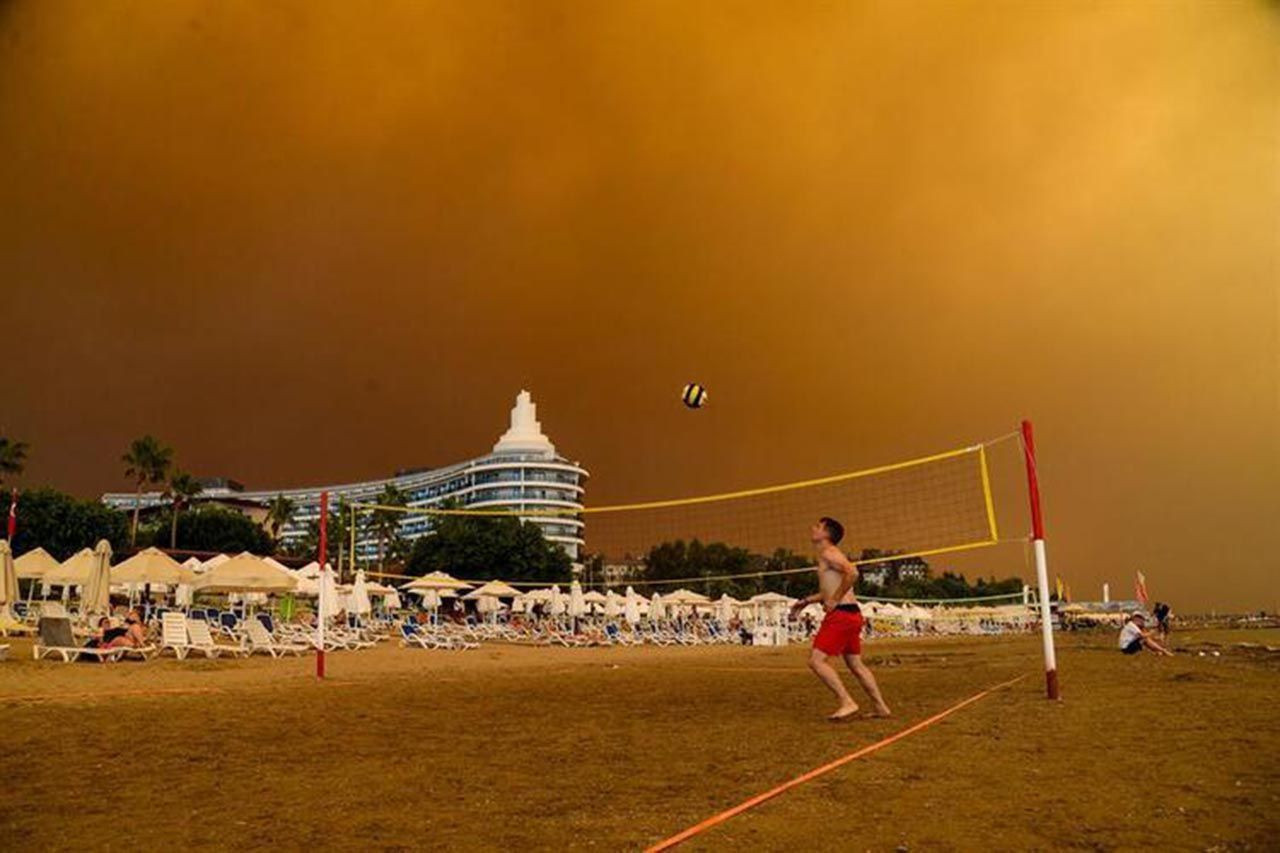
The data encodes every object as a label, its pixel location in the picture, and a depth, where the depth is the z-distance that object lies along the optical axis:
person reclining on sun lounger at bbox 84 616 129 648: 16.56
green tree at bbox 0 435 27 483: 52.25
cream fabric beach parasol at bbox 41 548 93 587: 25.56
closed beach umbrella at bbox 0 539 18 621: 18.98
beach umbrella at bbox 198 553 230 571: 30.11
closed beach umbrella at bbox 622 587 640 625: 37.13
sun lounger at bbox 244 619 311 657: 19.33
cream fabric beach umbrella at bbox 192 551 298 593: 22.56
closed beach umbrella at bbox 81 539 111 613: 21.44
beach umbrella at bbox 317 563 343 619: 13.55
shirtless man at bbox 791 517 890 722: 7.59
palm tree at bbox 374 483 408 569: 84.56
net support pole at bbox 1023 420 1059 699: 9.07
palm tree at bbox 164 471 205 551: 69.50
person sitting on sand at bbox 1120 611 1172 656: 18.63
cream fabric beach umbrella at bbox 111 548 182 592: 23.16
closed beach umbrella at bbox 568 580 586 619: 36.09
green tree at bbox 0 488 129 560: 54.69
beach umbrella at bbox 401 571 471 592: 34.53
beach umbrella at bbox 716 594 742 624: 41.47
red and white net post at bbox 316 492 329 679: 13.12
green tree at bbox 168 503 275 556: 73.12
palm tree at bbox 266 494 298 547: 94.25
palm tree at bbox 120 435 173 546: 67.31
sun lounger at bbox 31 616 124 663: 15.95
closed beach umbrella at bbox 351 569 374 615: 27.77
